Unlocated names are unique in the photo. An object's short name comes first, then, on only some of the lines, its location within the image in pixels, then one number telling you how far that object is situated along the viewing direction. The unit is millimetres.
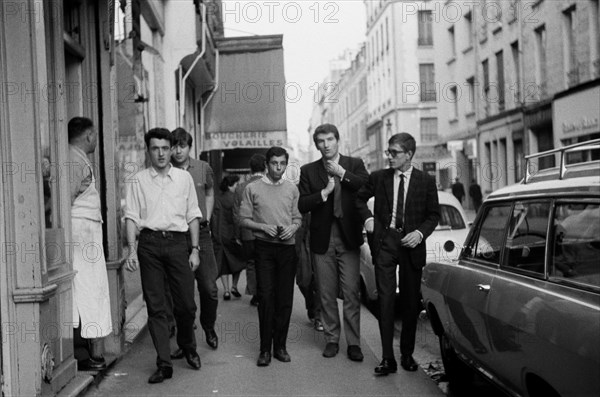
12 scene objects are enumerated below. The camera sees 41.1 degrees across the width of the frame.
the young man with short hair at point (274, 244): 7105
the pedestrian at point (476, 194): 31531
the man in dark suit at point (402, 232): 6699
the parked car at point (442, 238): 9968
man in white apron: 6250
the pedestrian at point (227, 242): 10945
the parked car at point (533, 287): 3789
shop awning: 18117
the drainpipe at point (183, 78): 15812
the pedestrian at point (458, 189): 33016
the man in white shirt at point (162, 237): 6383
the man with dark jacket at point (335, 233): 7168
